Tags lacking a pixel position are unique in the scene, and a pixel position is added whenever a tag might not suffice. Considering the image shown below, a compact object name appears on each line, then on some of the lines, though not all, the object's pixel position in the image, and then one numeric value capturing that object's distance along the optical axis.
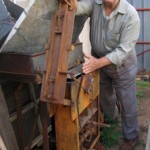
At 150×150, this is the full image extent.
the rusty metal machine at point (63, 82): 1.81
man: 2.38
